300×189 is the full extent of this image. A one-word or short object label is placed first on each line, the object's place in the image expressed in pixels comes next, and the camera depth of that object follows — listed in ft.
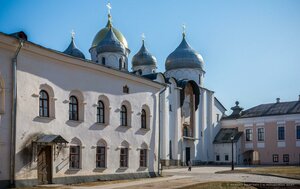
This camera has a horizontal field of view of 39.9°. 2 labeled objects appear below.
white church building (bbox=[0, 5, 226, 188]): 60.95
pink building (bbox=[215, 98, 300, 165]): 170.60
